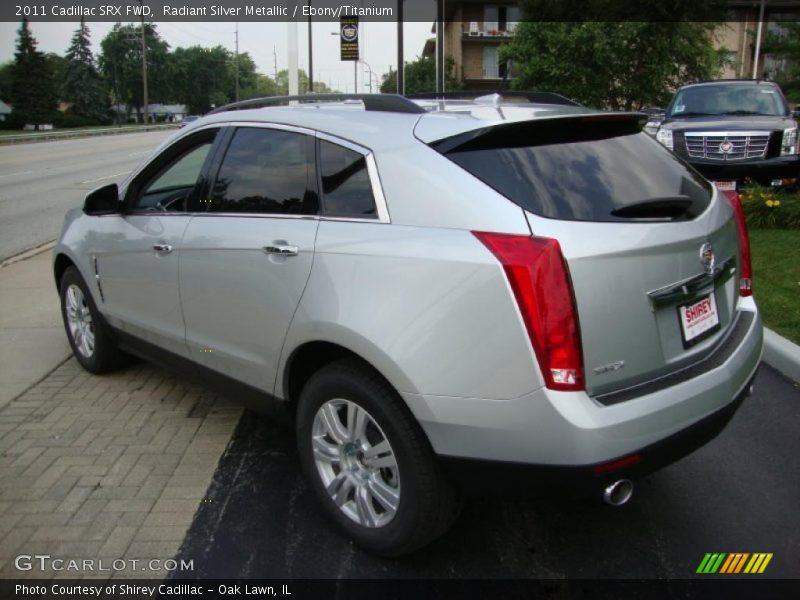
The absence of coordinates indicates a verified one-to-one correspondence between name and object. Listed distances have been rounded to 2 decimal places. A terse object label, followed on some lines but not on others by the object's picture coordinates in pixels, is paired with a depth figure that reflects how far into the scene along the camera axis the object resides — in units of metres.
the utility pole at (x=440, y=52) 14.14
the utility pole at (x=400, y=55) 13.76
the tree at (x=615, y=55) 24.47
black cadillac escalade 9.93
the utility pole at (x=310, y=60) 33.38
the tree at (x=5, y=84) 79.97
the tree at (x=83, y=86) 89.62
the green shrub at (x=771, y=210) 8.61
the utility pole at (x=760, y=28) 38.11
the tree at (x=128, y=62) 107.25
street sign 19.31
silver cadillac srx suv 2.38
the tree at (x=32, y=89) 70.12
